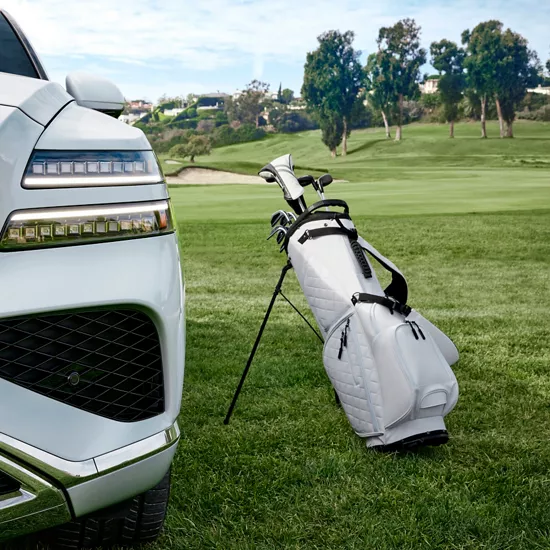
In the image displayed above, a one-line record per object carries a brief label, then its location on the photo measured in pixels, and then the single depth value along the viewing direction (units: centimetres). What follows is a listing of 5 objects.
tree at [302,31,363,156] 5272
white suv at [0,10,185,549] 149
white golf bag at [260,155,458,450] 288
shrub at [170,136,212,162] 4588
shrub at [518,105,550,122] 5263
